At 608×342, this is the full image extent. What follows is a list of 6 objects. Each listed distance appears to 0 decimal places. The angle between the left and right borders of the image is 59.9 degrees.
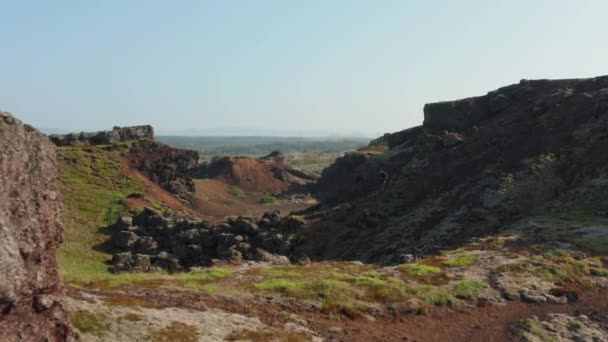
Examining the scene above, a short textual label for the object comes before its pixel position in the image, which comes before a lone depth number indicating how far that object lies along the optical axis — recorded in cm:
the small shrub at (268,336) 2452
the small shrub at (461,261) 3938
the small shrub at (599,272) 3859
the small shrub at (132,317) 2348
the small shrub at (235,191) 14788
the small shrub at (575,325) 3072
